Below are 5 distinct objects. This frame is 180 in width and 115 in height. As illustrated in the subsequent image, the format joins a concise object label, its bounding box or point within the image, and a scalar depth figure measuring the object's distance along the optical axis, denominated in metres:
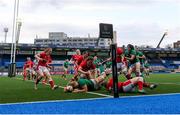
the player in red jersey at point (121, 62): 16.28
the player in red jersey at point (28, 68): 28.06
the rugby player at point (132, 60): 14.32
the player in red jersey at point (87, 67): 13.38
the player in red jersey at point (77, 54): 19.02
